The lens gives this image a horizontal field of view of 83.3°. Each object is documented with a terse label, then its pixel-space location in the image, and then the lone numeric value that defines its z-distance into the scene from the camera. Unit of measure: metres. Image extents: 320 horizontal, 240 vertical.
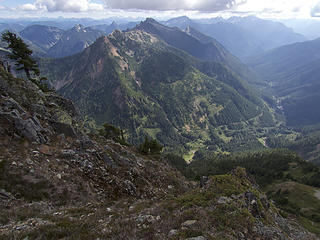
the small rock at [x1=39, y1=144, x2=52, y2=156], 25.59
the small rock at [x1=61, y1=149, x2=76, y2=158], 26.86
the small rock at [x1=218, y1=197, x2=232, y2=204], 20.38
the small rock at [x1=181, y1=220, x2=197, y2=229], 15.41
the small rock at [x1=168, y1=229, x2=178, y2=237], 13.92
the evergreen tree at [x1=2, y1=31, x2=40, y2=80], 51.04
